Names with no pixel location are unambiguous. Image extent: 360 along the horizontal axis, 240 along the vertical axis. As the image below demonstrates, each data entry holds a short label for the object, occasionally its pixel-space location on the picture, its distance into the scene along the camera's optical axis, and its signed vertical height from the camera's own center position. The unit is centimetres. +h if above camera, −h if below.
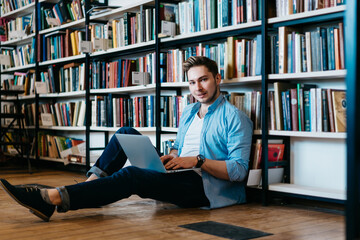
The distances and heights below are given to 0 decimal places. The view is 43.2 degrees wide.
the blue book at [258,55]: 265 +30
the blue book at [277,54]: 259 +29
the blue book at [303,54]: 248 +28
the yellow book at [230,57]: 280 +30
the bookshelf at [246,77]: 245 +17
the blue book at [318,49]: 241 +30
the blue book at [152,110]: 351 -2
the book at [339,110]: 234 -3
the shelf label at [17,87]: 479 +24
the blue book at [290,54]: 253 +29
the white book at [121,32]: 378 +64
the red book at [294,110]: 251 -3
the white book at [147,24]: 351 +65
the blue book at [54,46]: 464 +63
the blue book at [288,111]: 255 -3
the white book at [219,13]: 291 +60
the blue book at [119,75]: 379 +28
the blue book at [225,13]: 287 +59
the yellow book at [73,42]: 440 +64
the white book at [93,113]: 409 -4
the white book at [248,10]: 272 +57
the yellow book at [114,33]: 386 +64
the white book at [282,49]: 254 +32
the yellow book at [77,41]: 435 +65
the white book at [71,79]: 441 +29
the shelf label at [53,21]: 444 +86
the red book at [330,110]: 237 -3
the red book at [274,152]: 264 -27
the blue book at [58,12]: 455 +97
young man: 202 -32
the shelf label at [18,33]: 502 +84
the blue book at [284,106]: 257 +0
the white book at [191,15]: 313 +64
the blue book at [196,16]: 308 +62
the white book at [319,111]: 240 -3
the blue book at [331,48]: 236 +29
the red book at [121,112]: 379 -3
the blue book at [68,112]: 450 -4
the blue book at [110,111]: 391 -3
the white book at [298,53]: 249 +29
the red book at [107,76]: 397 +28
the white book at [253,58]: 271 +29
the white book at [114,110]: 384 -2
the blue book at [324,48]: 239 +30
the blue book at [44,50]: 481 +63
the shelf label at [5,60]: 513 +56
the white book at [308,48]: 245 +31
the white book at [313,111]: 243 -3
